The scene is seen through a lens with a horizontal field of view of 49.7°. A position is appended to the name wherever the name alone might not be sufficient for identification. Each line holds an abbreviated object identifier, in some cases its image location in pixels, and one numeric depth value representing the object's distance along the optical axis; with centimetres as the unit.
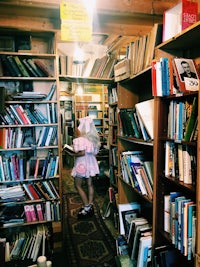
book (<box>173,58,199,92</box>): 128
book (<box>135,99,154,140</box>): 162
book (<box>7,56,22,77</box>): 225
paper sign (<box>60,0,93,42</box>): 173
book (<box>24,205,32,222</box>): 233
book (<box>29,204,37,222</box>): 235
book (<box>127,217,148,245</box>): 188
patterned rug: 222
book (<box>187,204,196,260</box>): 117
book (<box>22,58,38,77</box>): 232
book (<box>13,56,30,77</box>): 228
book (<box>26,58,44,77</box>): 233
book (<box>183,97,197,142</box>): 116
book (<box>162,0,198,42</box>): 142
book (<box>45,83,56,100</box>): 243
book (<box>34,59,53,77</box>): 237
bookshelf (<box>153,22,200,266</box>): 122
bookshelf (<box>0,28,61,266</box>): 229
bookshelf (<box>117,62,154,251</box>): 208
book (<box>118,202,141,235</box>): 213
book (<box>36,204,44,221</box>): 237
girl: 308
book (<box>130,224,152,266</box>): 173
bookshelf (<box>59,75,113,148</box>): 630
